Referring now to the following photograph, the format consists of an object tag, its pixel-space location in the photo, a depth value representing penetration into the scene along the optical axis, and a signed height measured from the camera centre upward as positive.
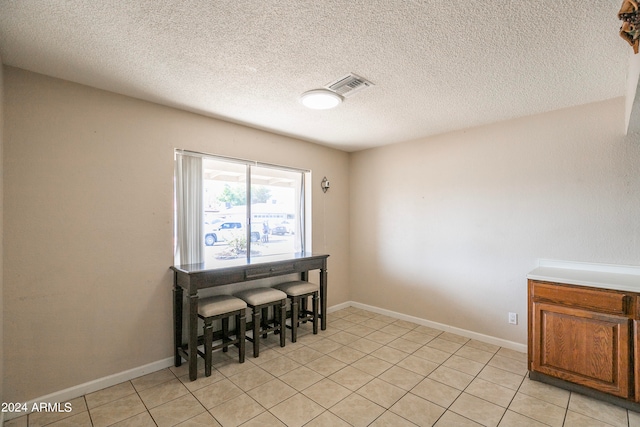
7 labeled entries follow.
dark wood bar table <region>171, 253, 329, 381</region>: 2.54 -0.61
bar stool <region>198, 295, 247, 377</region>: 2.57 -0.93
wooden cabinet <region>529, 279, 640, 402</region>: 2.11 -0.97
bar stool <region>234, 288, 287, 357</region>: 2.96 -0.97
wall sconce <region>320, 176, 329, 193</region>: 4.28 +0.43
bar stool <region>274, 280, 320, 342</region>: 3.31 -0.97
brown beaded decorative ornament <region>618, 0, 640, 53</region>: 1.24 +0.82
